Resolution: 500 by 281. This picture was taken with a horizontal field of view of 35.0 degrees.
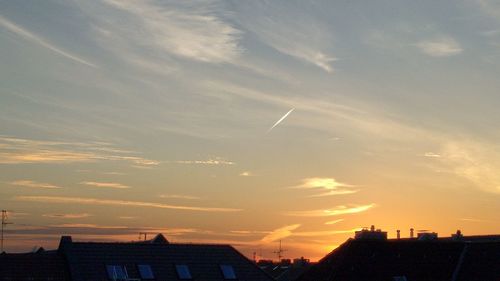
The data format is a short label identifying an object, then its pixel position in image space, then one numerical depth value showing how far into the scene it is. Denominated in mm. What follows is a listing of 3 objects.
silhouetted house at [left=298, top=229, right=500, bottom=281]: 78188
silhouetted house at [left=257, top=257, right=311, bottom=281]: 125781
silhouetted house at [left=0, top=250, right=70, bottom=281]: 72125
